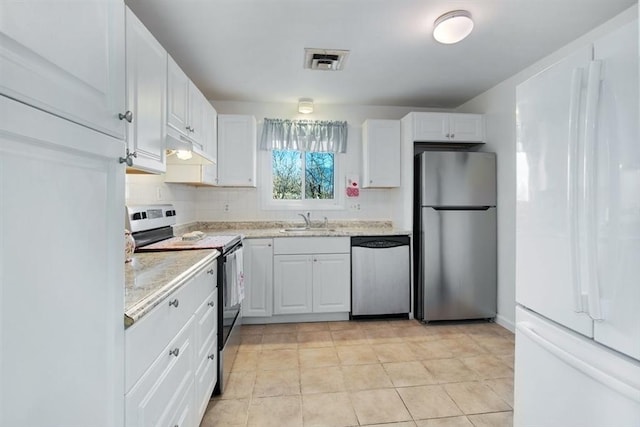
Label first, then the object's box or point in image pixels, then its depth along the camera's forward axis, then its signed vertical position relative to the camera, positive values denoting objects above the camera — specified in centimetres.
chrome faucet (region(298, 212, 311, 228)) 356 -8
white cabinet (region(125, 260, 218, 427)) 91 -57
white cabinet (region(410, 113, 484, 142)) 319 +92
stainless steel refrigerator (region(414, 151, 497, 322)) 299 -24
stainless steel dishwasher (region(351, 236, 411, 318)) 312 -67
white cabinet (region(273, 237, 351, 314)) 306 -65
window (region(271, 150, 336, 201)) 372 +46
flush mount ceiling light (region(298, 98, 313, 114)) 342 +123
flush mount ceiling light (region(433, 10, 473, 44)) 188 +121
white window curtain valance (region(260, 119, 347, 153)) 354 +92
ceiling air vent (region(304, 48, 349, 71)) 237 +127
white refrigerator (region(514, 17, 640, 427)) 88 -9
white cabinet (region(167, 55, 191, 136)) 184 +75
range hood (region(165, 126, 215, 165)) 182 +46
